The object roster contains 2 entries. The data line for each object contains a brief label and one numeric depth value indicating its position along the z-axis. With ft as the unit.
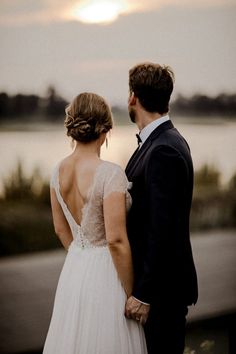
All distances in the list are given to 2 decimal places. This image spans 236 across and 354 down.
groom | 8.27
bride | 8.14
